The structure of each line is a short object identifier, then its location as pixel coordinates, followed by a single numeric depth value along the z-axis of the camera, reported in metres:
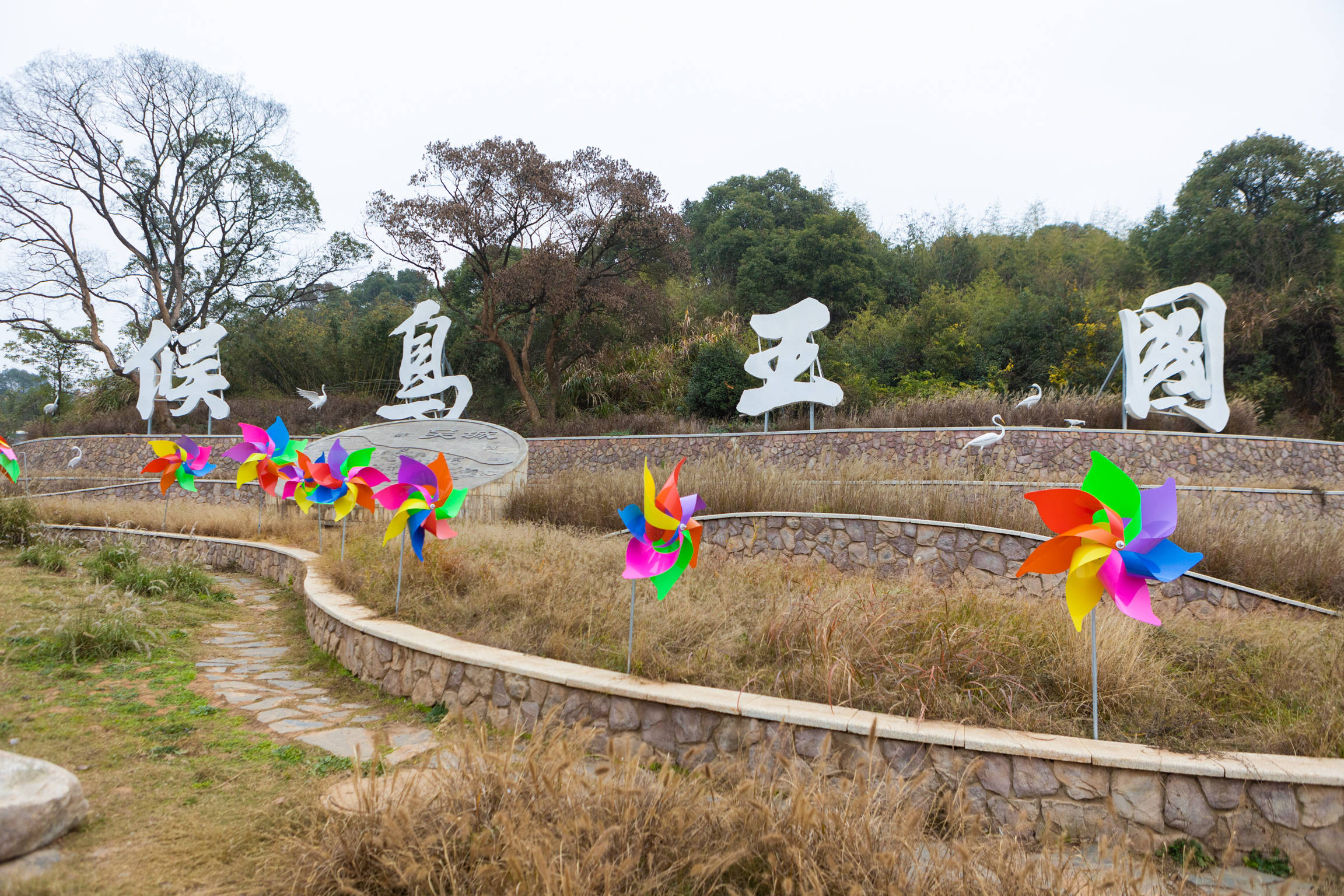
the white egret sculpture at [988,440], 10.27
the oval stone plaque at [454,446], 10.65
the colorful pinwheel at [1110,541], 2.77
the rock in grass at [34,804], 2.19
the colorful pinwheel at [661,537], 3.46
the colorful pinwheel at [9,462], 7.97
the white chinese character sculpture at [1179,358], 12.06
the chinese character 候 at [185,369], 17.09
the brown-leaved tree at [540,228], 16.98
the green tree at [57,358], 23.86
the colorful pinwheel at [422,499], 4.50
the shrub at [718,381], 15.83
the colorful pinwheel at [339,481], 5.54
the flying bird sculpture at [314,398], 17.83
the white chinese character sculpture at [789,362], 12.86
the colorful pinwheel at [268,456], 6.88
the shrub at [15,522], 7.84
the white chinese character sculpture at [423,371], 15.15
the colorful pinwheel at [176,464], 8.30
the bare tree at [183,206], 20.81
